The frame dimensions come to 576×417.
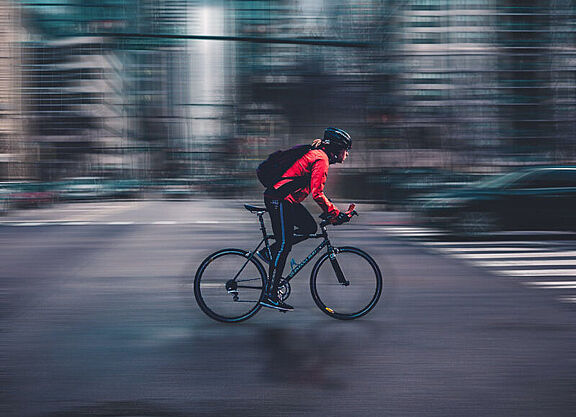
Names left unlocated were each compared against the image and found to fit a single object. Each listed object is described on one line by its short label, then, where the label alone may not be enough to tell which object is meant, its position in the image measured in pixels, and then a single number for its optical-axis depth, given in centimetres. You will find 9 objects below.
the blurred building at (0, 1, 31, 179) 8594
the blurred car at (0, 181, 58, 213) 2880
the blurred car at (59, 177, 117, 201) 4675
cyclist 620
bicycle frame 650
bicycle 650
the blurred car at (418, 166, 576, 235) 1412
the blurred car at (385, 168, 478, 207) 2792
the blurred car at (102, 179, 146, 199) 5223
